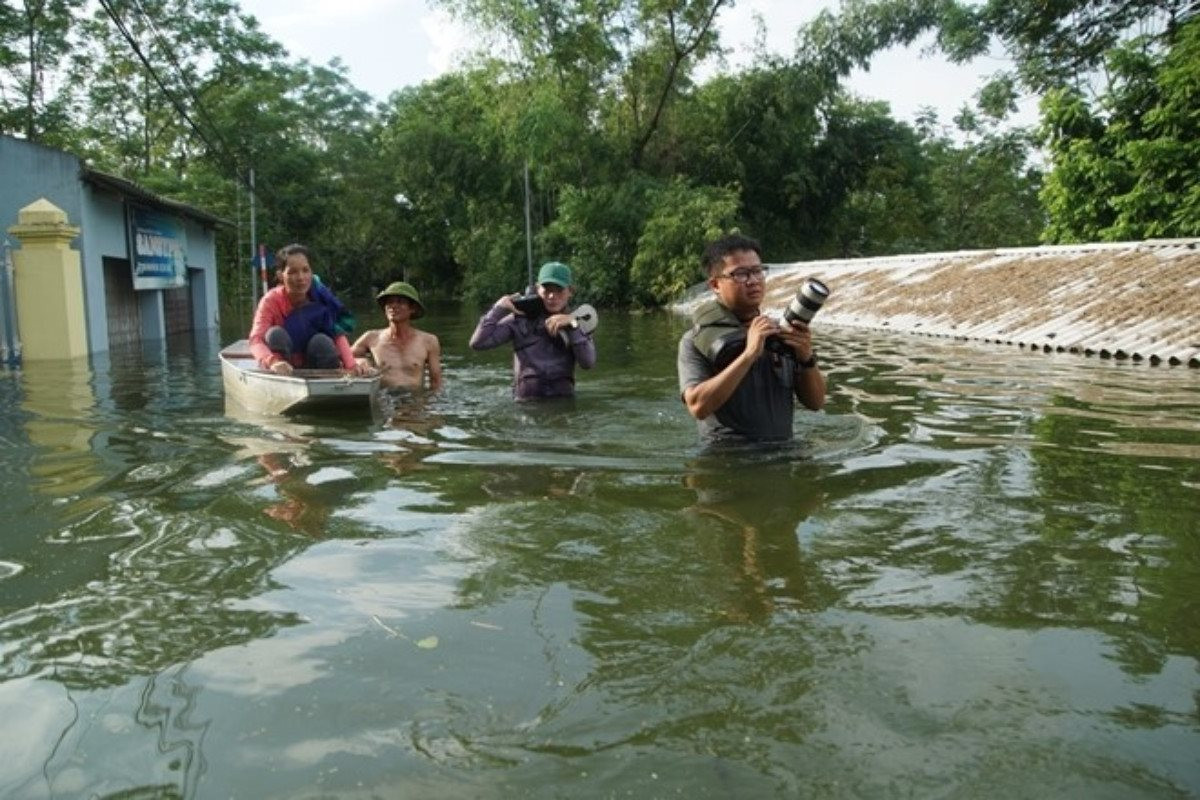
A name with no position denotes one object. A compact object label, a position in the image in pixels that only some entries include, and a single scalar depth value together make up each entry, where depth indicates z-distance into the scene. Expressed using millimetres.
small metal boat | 7629
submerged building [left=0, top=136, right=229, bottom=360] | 13297
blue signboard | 18125
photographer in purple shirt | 7938
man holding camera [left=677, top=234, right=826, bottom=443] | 4746
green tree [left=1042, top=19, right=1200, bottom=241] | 18594
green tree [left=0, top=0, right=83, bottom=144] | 29453
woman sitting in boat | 8320
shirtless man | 9289
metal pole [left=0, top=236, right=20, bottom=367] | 12898
